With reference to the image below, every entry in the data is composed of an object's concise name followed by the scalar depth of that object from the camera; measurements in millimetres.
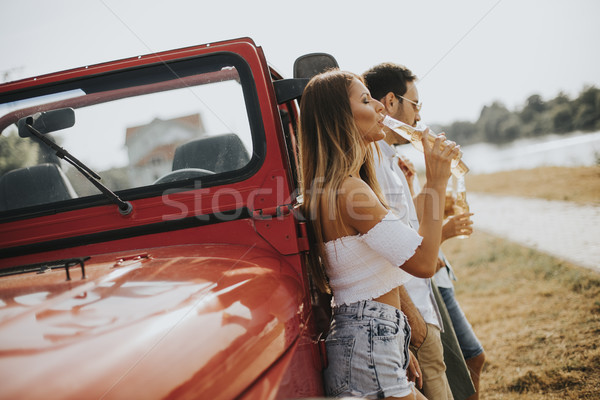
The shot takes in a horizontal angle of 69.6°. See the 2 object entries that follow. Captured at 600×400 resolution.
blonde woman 1524
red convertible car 940
